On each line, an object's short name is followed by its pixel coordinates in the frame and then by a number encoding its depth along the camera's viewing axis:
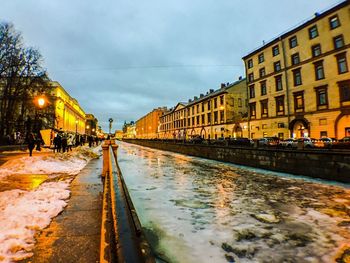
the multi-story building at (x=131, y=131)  168.36
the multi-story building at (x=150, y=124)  102.06
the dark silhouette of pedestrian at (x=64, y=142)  19.76
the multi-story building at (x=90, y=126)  133.61
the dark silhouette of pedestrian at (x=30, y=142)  14.44
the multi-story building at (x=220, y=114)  45.53
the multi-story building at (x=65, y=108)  63.00
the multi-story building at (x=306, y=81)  25.42
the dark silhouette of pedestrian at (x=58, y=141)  18.75
